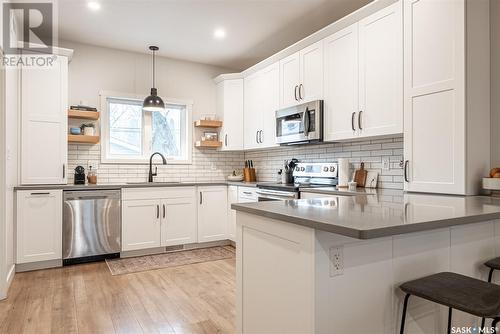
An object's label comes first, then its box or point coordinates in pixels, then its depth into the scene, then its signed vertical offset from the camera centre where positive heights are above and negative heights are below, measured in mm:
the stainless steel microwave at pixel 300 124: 3479 +505
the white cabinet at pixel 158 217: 4020 -655
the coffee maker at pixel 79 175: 4062 -104
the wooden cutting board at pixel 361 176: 3374 -89
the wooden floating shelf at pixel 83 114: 3980 +660
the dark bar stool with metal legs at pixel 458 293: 1193 -508
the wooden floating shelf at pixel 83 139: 3975 +351
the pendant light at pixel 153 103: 4152 +827
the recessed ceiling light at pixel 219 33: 3942 +1675
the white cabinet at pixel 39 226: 3461 -650
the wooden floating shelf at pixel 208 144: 4961 +361
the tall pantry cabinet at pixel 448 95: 2254 +532
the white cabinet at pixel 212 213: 4492 -654
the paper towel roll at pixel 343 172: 3459 -49
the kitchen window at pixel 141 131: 4508 +544
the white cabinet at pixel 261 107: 4277 +849
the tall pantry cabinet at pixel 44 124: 3600 +494
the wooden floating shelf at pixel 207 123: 4930 +673
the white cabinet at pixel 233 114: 4941 +825
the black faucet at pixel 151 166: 4621 +14
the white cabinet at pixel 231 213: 4492 -647
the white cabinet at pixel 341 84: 3121 +838
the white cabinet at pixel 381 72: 2701 +842
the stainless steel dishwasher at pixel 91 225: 3689 -686
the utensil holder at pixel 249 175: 5023 -121
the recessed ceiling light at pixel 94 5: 3275 +1671
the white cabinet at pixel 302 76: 3539 +1066
